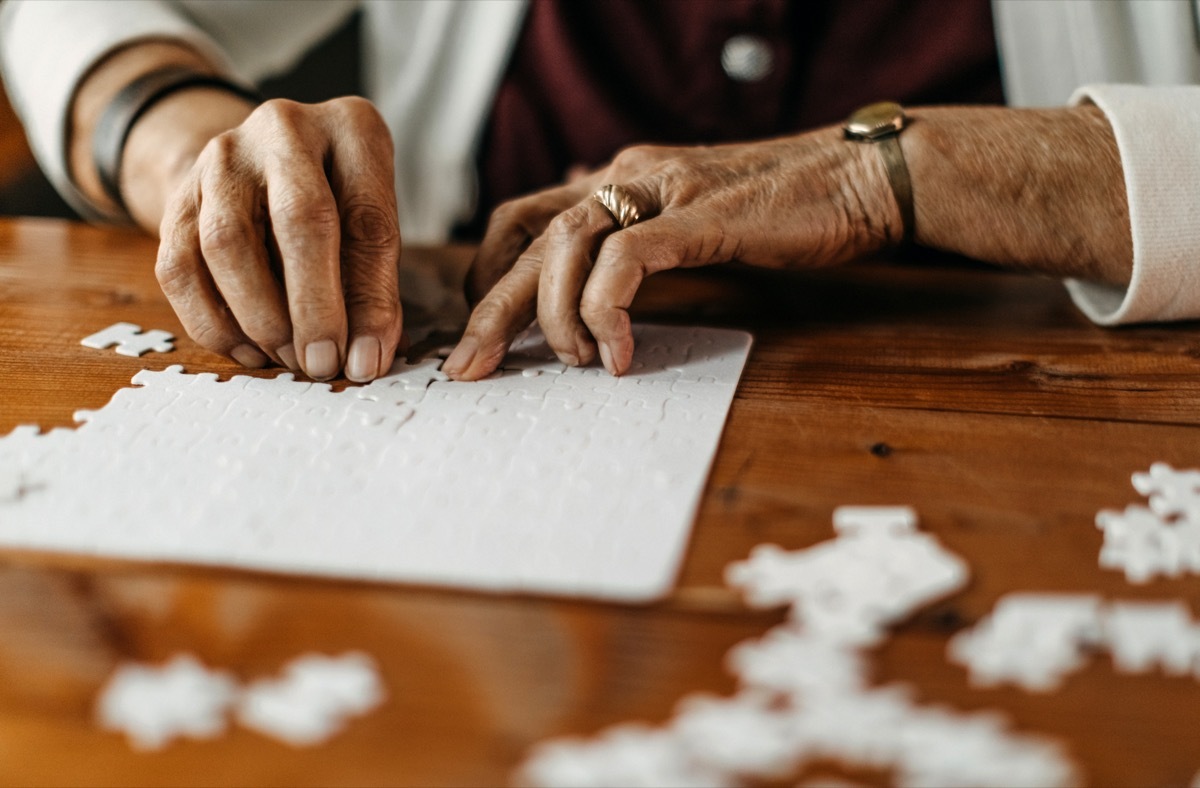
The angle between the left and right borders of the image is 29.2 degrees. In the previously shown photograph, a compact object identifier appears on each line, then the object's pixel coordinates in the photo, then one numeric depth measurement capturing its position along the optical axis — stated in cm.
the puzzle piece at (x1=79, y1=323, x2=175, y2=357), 86
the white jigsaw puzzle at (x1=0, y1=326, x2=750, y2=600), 72
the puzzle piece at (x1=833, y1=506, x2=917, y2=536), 74
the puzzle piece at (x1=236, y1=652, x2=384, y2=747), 68
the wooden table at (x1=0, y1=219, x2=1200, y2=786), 68
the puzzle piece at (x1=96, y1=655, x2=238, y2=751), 68
